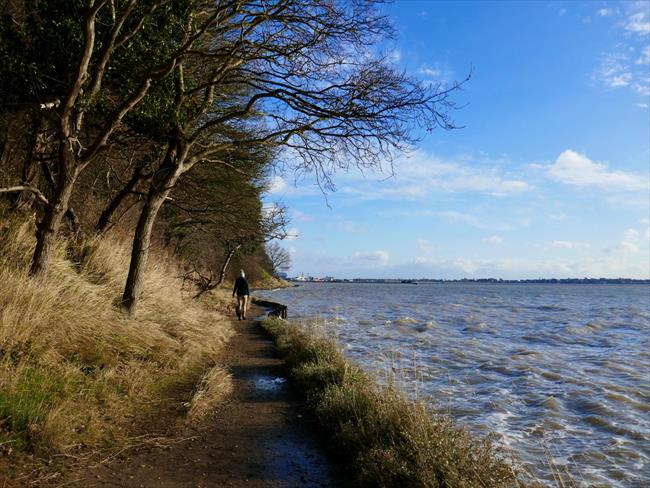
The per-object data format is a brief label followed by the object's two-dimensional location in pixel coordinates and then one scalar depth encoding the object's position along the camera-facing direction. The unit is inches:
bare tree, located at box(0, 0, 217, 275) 253.0
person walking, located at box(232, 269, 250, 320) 730.2
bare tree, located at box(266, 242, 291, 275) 2311.3
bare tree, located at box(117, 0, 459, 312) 303.4
